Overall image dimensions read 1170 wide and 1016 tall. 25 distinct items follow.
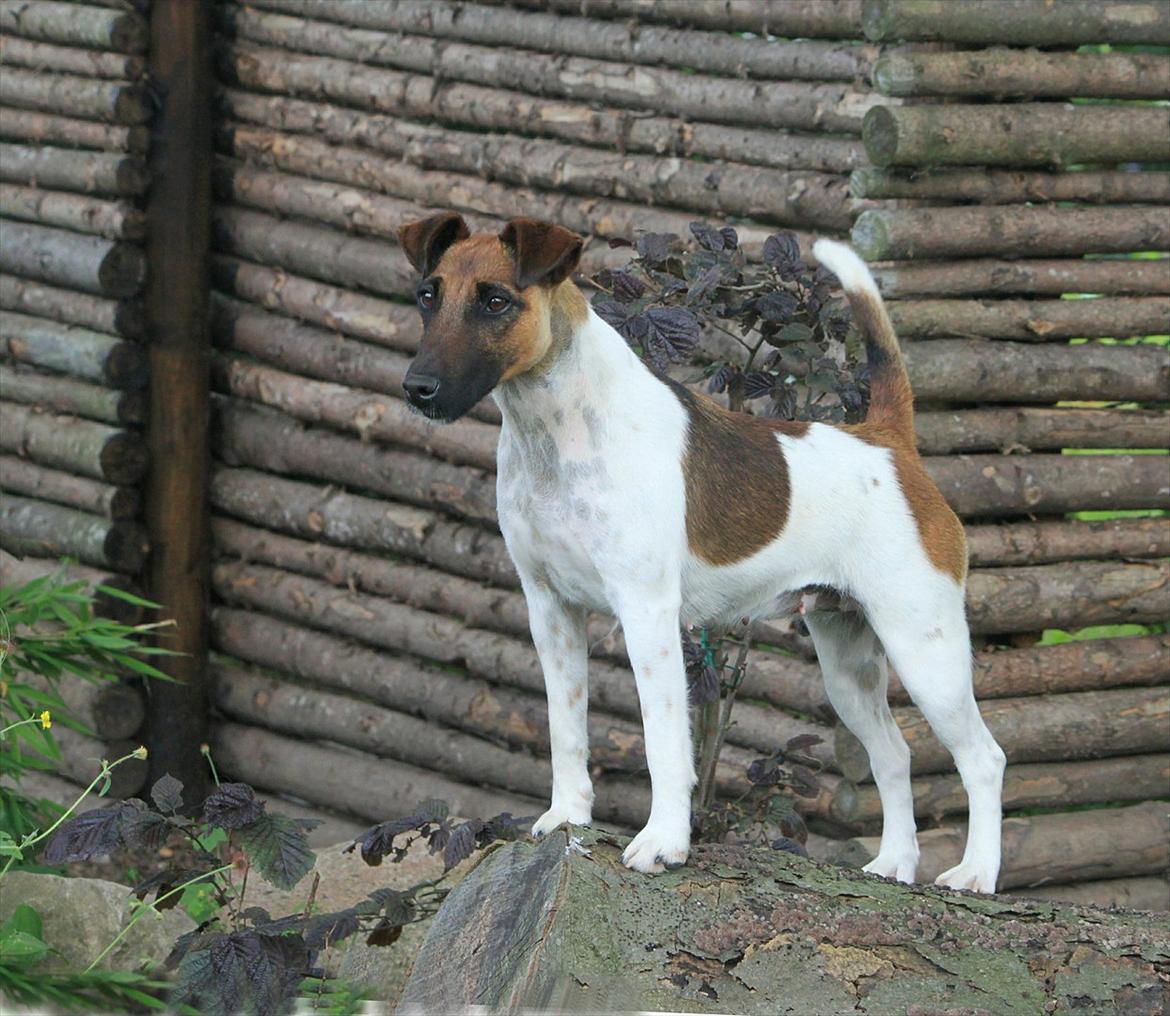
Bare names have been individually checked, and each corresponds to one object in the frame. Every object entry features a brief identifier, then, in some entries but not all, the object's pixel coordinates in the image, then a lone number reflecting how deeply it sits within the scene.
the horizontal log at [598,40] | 11.91
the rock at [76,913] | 9.43
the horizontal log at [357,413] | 13.45
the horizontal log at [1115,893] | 12.25
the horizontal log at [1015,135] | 10.86
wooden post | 14.72
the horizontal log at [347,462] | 13.60
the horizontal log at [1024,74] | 10.99
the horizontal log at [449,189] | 12.53
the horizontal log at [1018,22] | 10.93
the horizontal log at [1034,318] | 11.23
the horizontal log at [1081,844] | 11.90
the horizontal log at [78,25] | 14.39
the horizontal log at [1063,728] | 11.39
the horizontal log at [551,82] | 11.89
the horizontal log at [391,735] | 13.33
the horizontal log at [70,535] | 14.66
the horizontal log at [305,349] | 14.15
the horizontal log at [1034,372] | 11.22
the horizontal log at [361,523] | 13.69
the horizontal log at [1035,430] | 11.34
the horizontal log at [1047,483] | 11.26
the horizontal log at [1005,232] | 11.01
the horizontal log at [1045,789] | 11.30
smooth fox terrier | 7.47
